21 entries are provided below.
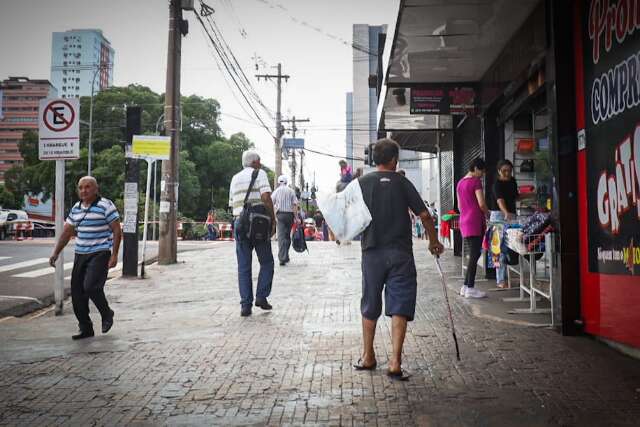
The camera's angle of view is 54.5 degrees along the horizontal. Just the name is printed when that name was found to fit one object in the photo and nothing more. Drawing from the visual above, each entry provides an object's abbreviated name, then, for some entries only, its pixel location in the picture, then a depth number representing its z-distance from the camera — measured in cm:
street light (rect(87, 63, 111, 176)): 4586
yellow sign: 1182
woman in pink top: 848
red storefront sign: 488
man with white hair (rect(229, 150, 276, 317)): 742
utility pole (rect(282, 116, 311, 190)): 5544
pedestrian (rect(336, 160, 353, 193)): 1744
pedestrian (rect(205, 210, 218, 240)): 3312
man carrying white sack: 471
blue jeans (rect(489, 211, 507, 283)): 866
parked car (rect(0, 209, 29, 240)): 3322
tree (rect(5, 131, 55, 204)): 5325
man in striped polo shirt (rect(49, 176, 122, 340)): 638
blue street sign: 5010
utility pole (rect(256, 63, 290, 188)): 3756
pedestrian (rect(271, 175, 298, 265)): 1309
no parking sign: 820
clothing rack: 661
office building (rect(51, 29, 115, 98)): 16538
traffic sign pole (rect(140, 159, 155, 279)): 1163
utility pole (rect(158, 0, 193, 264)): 1412
